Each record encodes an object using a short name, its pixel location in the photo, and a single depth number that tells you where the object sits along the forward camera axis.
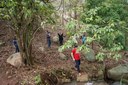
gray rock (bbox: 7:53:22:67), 13.05
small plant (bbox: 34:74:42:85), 11.50
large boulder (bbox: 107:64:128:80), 12.99
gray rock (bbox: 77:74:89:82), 12.49
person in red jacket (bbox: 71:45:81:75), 12.25
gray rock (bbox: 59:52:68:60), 14.74
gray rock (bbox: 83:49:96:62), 14.70
